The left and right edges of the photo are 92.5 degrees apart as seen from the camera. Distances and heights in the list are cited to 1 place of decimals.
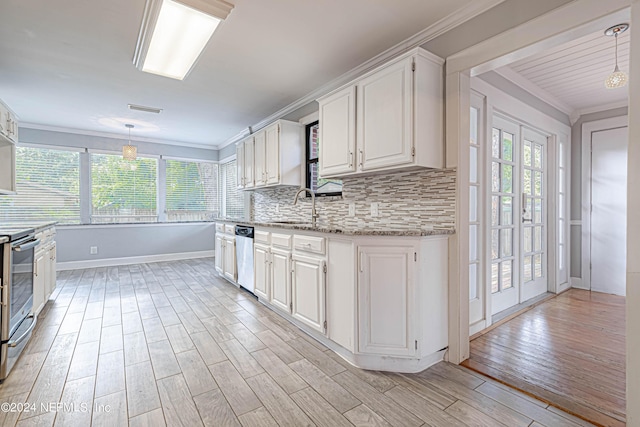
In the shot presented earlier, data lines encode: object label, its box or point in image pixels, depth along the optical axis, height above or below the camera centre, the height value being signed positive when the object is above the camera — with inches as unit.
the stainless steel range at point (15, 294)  77.0 -23.0
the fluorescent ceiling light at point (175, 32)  76.1 +50.1
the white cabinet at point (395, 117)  82.1 +27.3
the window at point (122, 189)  220.5 +16.6
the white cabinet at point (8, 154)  133.0 +27.1
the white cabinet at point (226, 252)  161.0 -22.9
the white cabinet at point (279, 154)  147.4 +28.4
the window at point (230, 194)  243.3 +14.1
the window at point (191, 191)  250.2 +17.5
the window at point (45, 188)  193.0 +15.8
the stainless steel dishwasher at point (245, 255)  140.4 -21.2
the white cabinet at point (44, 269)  111.0 -23.2
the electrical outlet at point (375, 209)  110.3 +0.6
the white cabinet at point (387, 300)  78.9 -23.9
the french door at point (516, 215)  116.2 -1.8
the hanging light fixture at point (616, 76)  88.8 +42.0
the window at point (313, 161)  142.7 +24.4
